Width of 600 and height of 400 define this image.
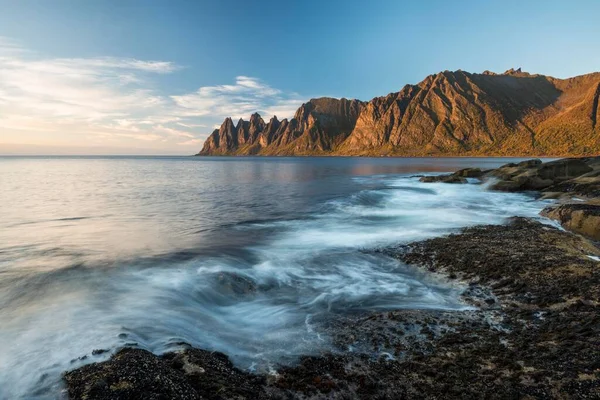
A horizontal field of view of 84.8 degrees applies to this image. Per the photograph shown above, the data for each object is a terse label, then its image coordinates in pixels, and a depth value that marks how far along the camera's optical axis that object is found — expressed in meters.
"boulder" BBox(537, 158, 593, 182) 36.97
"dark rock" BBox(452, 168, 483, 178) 52.75
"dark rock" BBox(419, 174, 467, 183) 48.88
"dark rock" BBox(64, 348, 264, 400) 4.84
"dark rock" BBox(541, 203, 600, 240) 15.79
